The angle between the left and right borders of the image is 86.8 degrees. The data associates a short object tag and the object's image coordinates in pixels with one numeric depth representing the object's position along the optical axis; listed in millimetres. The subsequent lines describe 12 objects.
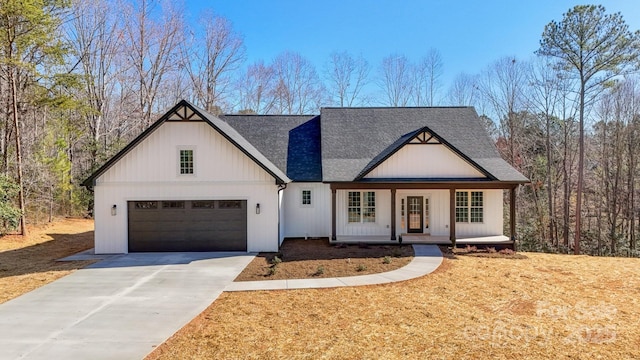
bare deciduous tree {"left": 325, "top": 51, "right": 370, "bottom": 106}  34688
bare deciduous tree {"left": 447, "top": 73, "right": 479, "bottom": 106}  32469
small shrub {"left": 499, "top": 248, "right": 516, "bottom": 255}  13461
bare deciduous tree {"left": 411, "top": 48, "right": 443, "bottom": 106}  33219
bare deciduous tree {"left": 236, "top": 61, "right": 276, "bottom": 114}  34688
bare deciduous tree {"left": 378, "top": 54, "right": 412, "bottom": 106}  33750
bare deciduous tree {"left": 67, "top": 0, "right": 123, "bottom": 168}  25078
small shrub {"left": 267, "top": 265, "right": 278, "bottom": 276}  10406
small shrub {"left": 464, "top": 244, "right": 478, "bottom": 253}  13688
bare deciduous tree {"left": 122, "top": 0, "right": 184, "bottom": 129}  26766
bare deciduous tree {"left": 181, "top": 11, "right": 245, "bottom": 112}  30875
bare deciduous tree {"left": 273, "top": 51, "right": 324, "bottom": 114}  34719
